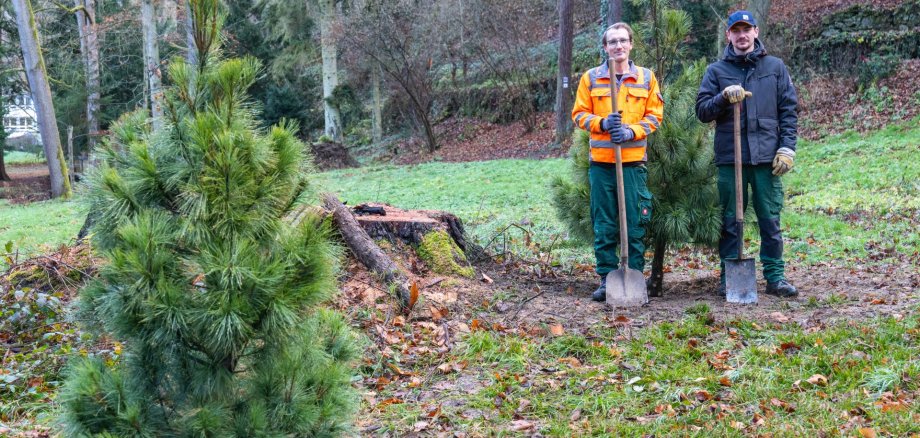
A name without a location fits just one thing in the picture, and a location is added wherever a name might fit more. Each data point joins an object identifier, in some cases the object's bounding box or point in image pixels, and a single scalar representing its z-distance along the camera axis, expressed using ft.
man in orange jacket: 18.96
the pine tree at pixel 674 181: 19.75
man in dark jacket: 18.80
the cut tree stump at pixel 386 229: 18.95
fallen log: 18.85
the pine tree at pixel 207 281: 8.54
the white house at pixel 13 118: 102.94
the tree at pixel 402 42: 82.94
